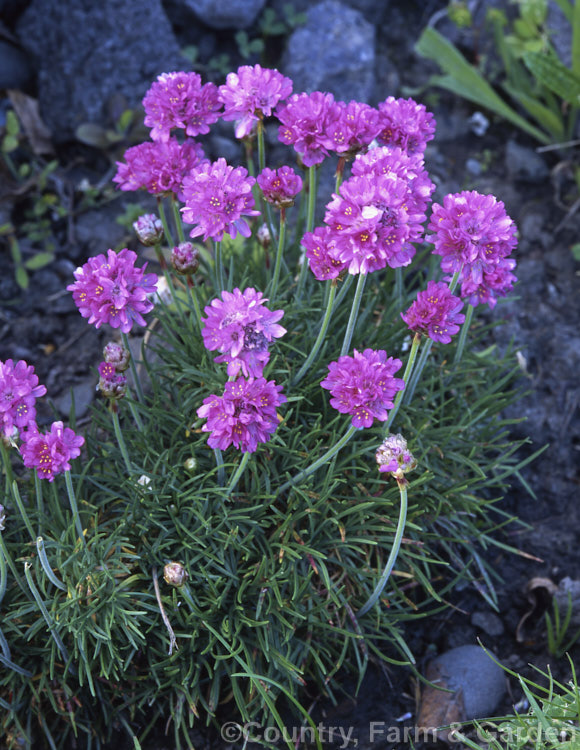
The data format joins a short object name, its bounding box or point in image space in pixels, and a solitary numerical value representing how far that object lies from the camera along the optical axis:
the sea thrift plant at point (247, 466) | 1.89
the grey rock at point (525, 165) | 3.99
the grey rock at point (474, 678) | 2.35
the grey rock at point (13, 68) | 3.90
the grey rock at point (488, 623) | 2.60
